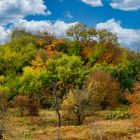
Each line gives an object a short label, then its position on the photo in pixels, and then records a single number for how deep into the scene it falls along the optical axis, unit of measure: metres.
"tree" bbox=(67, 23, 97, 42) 77.42
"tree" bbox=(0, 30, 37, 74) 71.57
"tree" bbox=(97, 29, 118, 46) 76.02
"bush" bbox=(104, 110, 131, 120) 54.96
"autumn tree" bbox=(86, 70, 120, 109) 61.69
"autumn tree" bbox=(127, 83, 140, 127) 46.09
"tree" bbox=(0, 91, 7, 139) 43.16
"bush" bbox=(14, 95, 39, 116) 56.82
